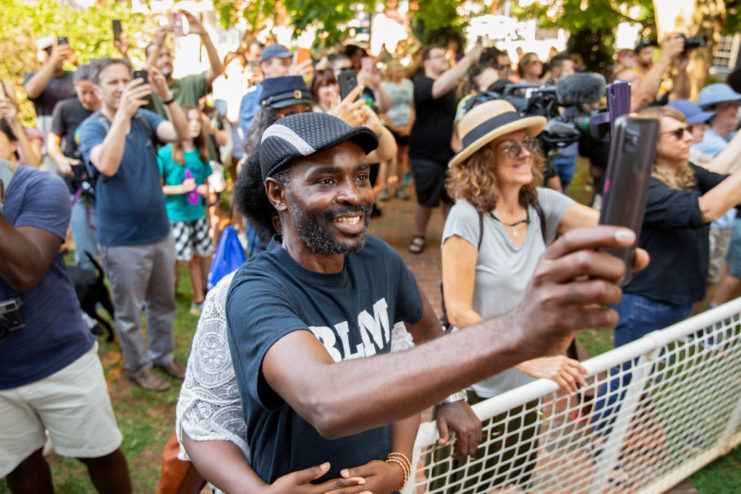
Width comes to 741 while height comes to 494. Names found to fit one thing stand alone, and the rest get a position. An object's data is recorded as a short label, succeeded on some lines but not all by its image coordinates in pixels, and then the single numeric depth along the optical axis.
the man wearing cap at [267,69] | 4.44
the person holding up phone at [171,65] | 5.13
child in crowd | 5.02
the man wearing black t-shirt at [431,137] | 6.27
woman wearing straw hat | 2.44
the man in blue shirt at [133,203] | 3.56
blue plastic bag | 2.46
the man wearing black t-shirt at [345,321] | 0.86
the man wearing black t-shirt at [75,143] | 4.57
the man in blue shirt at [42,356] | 2.17
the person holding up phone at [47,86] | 5.59
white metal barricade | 1.98
